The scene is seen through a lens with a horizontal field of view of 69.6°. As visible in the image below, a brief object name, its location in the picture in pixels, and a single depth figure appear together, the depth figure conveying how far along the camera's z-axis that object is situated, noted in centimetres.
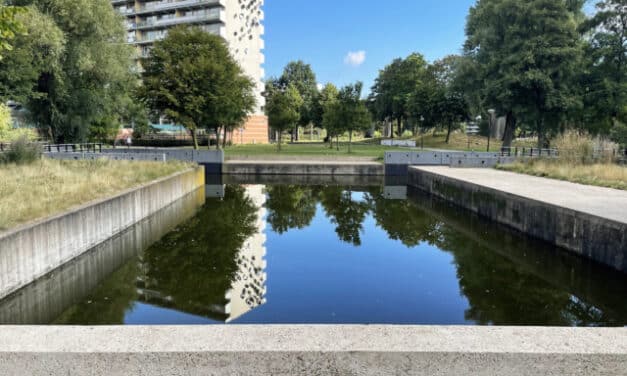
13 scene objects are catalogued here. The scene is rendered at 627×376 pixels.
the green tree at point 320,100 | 7359
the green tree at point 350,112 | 3988
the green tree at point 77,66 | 2625
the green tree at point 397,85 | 6681
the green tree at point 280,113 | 4328
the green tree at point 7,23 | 639
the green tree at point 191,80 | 3048
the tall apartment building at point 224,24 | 6488
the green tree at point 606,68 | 3073
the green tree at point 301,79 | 8838
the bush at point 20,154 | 1673
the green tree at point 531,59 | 3150
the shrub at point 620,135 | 2529
